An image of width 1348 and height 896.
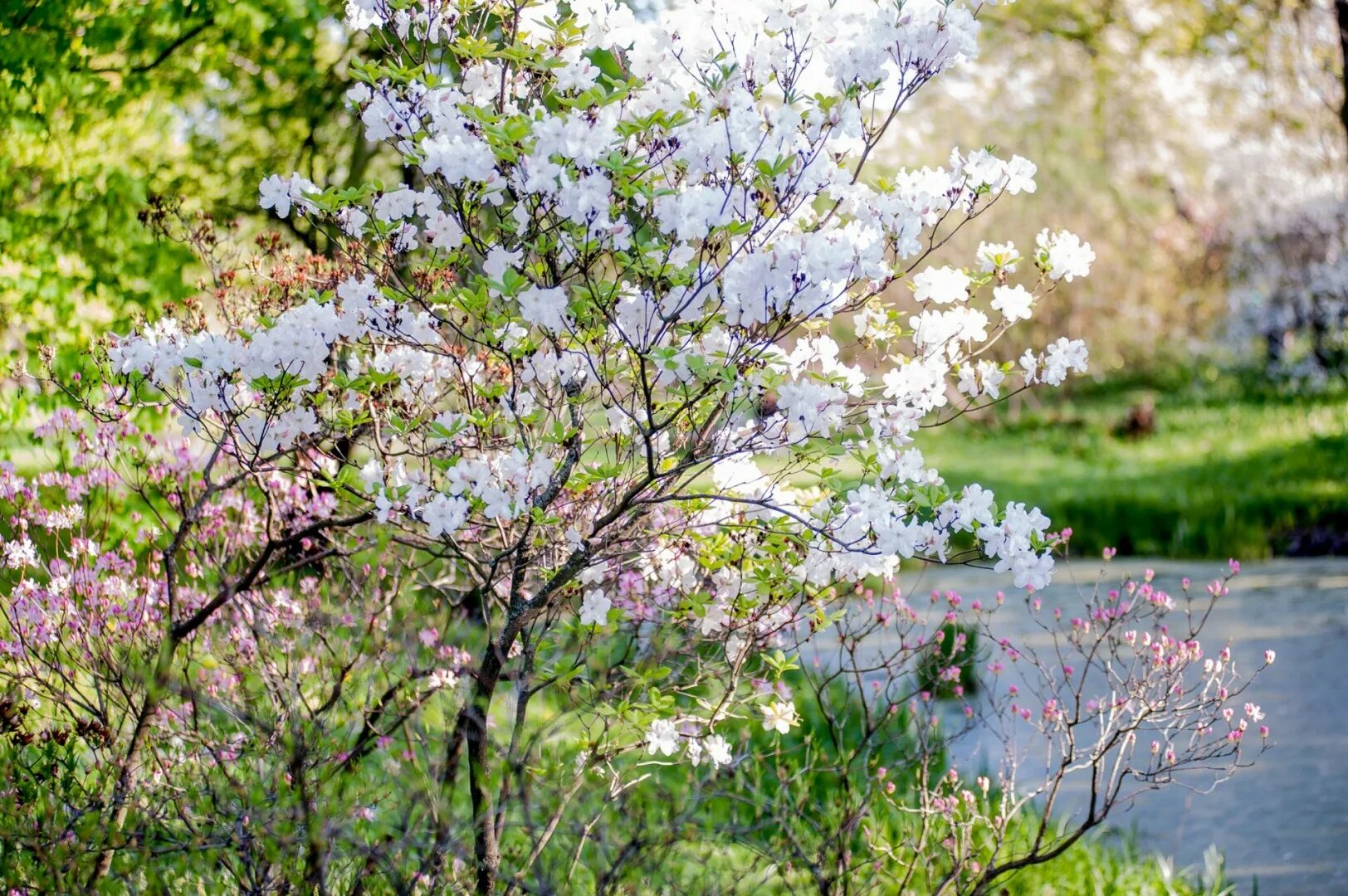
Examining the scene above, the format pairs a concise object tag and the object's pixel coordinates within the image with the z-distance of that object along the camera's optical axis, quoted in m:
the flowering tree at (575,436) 2.38
